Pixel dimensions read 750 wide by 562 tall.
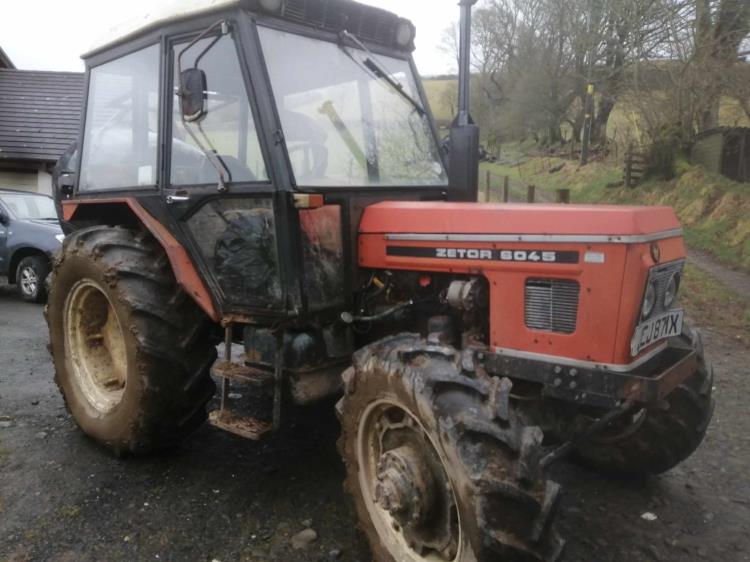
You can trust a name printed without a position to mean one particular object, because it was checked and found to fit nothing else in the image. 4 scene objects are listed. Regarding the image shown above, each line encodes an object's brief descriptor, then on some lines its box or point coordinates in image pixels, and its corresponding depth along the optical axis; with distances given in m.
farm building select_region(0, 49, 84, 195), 16.60
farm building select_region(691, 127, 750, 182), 13.58
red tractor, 2.46
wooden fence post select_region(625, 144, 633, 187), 17.33
